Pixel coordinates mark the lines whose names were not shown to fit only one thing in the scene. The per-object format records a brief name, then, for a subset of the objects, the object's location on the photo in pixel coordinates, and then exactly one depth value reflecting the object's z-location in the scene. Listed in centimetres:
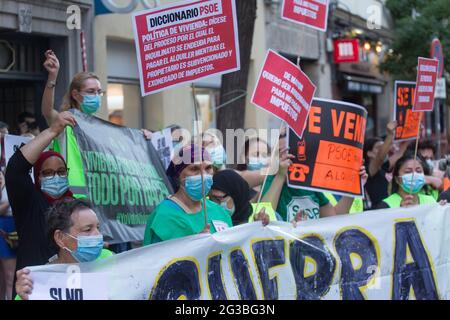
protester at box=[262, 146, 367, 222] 651
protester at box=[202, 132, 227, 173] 706
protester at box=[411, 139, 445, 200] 845
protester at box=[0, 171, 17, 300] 677
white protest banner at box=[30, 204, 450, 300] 436
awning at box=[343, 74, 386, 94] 2088
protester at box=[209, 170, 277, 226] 575
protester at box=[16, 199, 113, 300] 427
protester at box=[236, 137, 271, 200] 696
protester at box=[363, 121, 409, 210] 819
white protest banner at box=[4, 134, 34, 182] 623
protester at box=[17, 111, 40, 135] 898
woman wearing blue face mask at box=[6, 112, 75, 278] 477
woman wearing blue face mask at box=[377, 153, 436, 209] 677
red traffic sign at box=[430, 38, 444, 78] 1351
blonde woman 595
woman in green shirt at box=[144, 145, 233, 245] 504
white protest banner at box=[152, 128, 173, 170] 726
